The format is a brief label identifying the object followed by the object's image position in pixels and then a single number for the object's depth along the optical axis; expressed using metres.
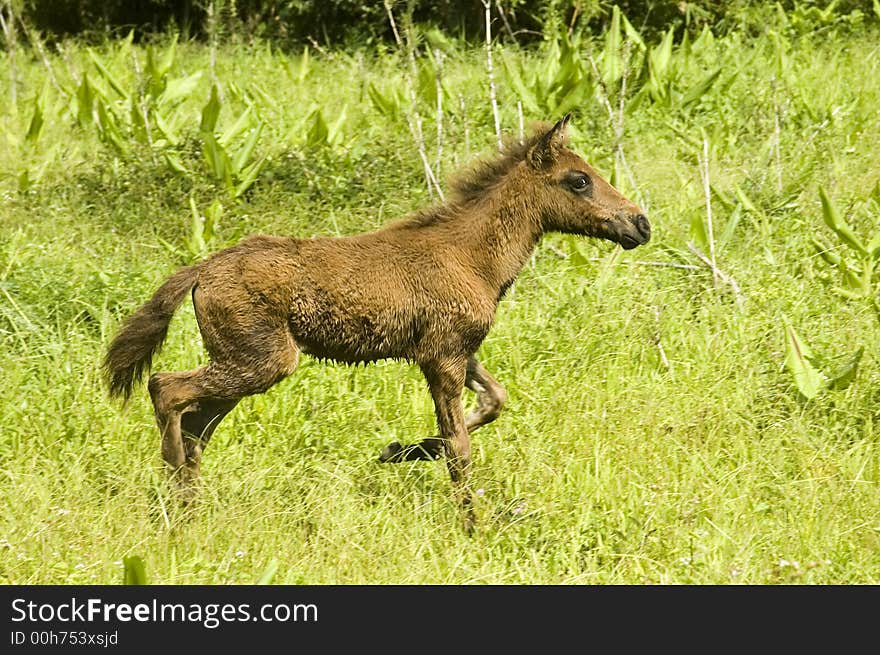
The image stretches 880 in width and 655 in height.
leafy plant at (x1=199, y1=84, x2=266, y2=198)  16.28
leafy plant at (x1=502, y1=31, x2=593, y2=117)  18.12
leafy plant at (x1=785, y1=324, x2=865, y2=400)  11.77
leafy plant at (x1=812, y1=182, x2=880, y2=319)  12.87
